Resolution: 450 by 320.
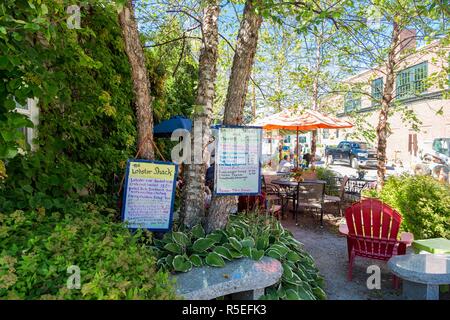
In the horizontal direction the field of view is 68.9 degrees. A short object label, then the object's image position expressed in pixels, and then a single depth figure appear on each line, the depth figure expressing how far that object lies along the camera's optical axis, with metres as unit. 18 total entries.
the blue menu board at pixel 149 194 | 3.72
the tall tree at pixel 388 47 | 6.39
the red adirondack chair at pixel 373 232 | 4.30
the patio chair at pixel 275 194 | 7.31
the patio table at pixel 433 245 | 4.00
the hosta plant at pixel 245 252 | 3.26
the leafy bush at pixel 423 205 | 5.28
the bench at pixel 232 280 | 2.77
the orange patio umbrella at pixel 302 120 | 7.73
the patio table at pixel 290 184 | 7.11
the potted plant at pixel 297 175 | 8.00
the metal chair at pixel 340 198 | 7.63
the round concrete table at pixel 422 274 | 3.37
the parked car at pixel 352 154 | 22.25
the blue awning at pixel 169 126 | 6.59
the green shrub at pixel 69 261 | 1.88
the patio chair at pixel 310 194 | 7.09
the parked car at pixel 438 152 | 14.57
